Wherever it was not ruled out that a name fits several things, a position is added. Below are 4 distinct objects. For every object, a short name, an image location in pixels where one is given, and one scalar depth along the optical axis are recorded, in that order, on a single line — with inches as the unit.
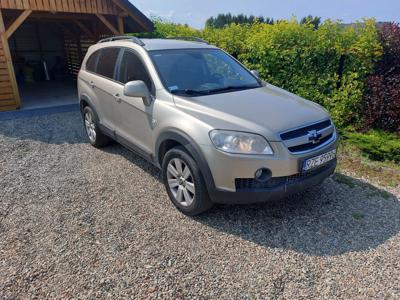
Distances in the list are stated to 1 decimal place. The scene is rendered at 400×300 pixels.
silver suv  109.0
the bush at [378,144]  183.9
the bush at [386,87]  195.5
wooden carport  291.9
